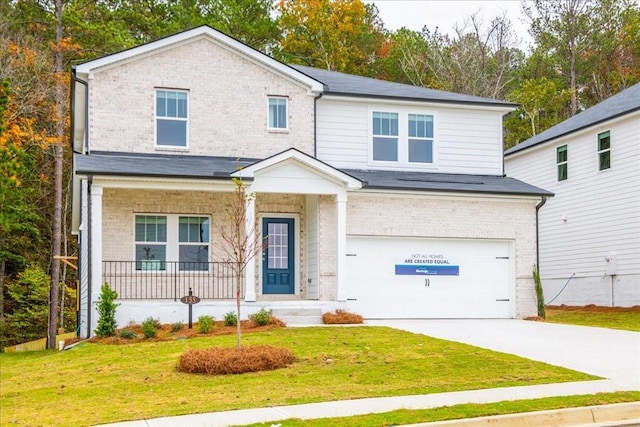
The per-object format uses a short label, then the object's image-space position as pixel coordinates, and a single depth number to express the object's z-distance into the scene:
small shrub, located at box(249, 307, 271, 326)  18.42
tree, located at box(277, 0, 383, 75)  44.75
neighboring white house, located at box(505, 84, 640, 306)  25.69
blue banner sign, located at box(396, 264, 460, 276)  22.00
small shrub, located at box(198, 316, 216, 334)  17.48
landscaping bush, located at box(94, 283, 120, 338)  17.66
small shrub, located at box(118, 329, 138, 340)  17.20
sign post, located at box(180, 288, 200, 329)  18.45
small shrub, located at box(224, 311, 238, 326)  18.31
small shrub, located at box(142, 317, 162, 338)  17.11
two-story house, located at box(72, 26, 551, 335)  20.33
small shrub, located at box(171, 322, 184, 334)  17.94
